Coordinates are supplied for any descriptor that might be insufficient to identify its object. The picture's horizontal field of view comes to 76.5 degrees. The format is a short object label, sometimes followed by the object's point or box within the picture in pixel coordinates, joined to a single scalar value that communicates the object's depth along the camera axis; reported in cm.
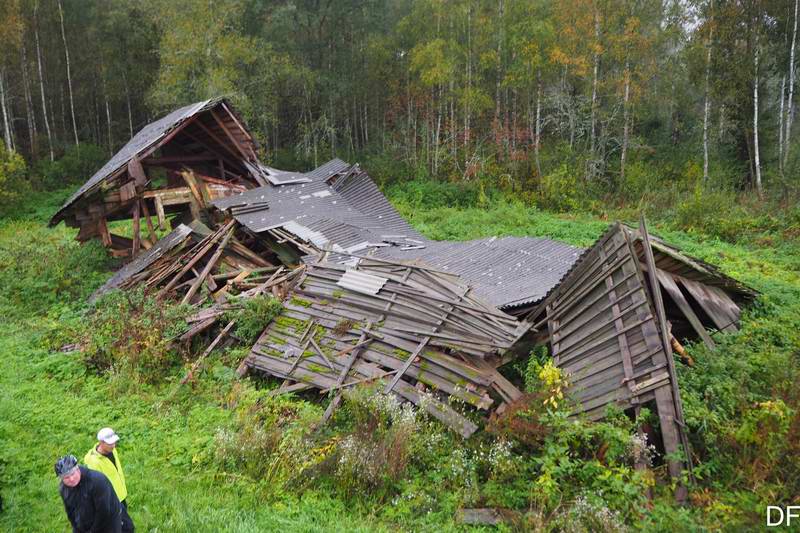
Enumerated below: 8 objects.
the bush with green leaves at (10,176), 2027
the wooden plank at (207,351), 865
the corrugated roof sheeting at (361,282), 884
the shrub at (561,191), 1991
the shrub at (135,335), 897
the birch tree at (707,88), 1936
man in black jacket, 413
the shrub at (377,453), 595
